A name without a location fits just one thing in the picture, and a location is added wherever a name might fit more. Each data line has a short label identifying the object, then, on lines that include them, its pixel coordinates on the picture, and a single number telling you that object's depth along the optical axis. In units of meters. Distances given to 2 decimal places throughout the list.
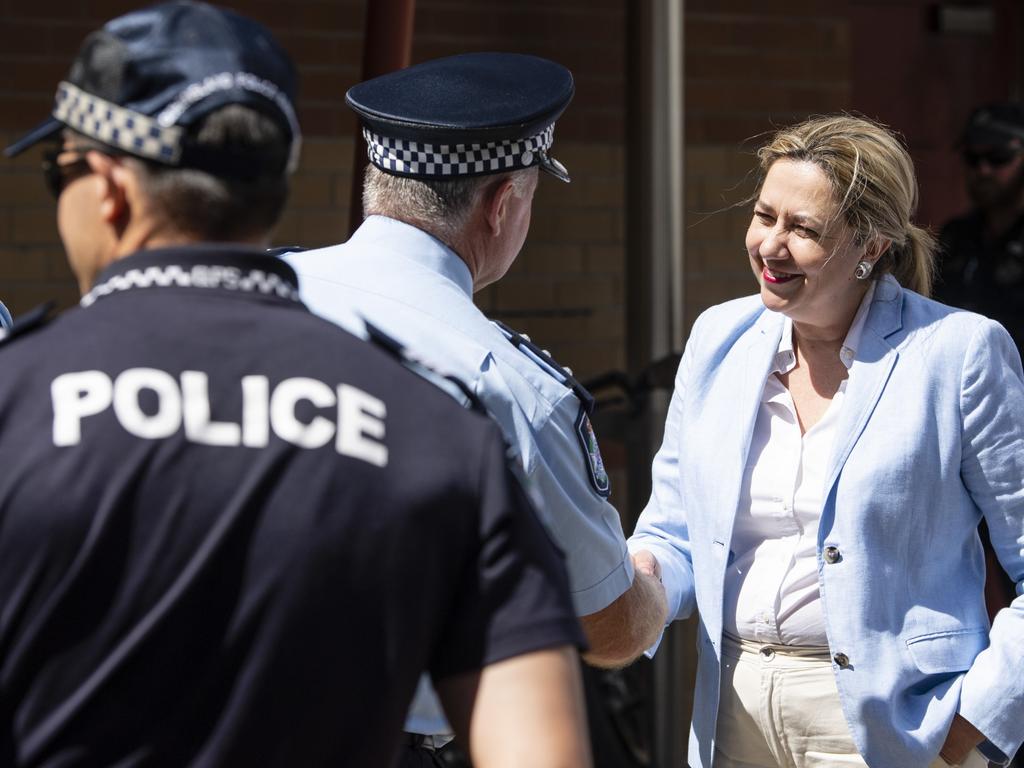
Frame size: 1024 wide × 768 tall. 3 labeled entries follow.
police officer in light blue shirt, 3.92
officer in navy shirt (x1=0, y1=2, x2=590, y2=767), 3.34
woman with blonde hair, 4.28
